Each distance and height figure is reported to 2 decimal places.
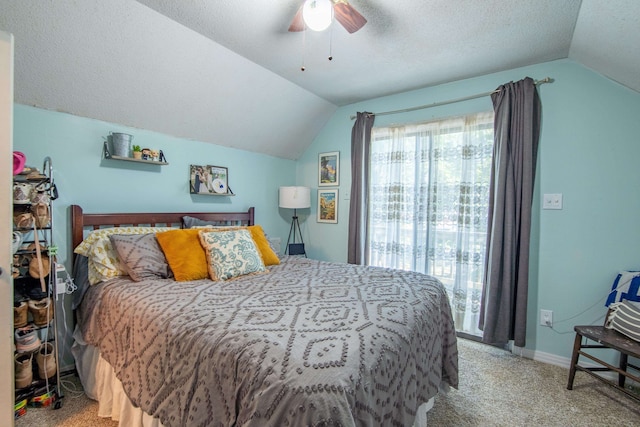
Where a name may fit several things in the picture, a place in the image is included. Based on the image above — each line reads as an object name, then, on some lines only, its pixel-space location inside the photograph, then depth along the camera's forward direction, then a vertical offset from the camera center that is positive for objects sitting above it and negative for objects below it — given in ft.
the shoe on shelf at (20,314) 5.57 -2.26
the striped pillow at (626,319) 6.03 -2.36
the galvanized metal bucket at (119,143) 7.55 +1.42
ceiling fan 5.08 +3.45
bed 3.09 -1.91
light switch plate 8.01 +0.17
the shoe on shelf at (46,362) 5.94 -3.38
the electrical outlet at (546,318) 8.13 -3.08
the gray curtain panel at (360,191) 11.18 +0.46
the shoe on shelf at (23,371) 5.66 -3.42
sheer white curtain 9.09 +0.08
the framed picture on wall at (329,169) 12.23 +1.41
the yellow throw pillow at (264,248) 8.46 -1.38
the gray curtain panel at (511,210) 8.13 -0.11
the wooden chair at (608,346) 5.86 -2.83
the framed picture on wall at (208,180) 9.64 +0.69
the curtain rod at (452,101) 8.06 +3.39
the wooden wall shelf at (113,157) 7.57 +1.05
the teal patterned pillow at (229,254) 6.91 -1.33
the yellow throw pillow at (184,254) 6.72 -1.30
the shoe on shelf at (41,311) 5.81 -2.28
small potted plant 8.00 +1.27
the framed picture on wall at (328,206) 12.32 -0.15
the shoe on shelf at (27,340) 5.60 -2.79
